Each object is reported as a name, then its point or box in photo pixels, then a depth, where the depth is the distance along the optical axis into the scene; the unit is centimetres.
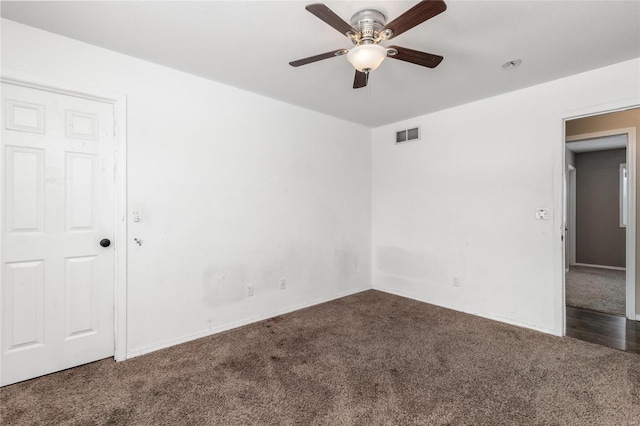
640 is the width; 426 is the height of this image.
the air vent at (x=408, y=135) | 407
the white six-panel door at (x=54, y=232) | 209
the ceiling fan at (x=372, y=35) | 156
